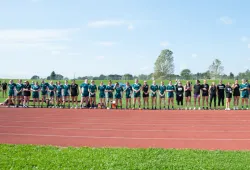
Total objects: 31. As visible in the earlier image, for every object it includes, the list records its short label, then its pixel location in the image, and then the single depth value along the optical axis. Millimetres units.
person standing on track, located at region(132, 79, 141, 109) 17109
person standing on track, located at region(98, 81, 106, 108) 17609
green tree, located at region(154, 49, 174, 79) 67094
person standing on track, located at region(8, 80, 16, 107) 18641
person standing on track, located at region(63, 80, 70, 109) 17922
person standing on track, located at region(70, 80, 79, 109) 17688
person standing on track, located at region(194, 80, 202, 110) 16747
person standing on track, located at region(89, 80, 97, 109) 17531
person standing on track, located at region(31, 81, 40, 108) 18094
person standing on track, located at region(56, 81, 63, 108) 18172
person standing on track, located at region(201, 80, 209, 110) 16670
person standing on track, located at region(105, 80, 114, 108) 17562
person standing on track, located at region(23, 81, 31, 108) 18031
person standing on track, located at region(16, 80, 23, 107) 18344
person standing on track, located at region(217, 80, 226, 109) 16719
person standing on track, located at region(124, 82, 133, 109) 17359
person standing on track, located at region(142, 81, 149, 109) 17125
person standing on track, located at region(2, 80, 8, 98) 25562
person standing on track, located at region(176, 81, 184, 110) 17172
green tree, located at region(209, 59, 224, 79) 66438
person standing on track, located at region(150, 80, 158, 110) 17172
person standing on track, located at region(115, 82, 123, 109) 17391
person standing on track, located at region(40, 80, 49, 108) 18356
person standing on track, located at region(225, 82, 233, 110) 16395
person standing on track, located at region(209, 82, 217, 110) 16719
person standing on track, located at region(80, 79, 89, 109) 17500
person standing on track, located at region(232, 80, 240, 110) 16656
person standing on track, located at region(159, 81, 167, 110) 17225
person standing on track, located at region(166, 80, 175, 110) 17047
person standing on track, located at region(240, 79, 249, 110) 16656
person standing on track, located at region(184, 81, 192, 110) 16828
